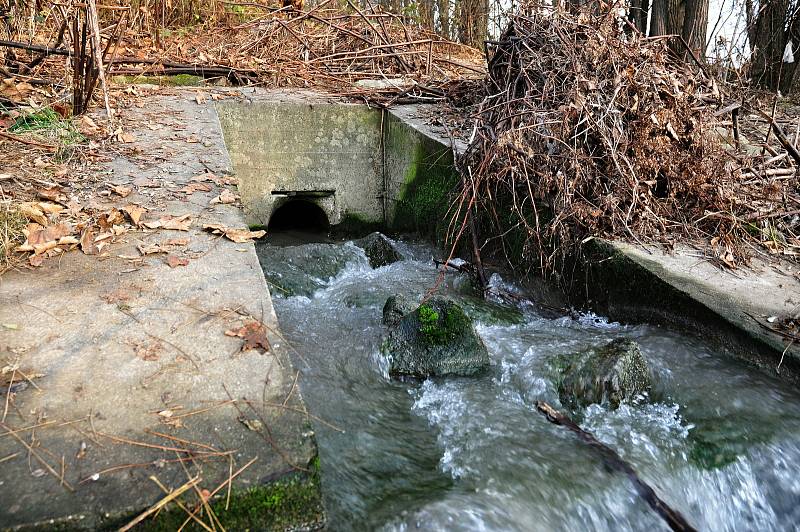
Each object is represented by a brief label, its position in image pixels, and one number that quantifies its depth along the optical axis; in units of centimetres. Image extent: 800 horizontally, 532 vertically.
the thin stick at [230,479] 171
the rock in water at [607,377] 321
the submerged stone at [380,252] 602
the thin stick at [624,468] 248
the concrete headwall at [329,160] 695
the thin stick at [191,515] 166
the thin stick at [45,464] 170
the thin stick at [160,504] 162
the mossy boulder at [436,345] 354
